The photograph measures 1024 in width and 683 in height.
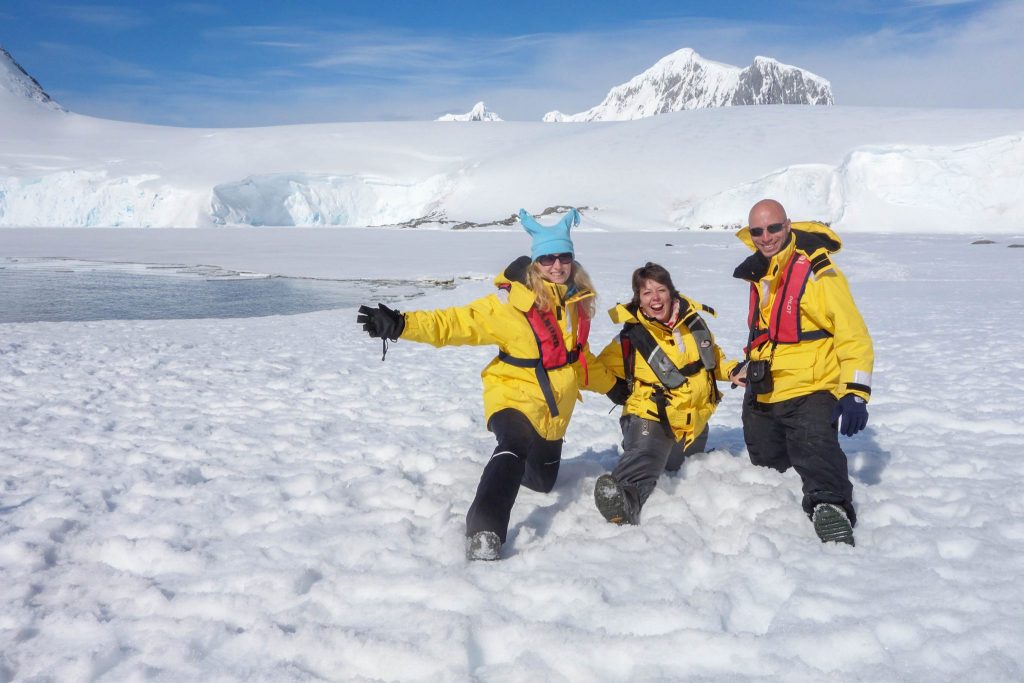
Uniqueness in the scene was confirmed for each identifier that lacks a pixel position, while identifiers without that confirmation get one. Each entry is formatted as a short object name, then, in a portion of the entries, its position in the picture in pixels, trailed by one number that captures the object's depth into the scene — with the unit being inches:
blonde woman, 107.4
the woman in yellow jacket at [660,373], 113.5
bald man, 103.3
